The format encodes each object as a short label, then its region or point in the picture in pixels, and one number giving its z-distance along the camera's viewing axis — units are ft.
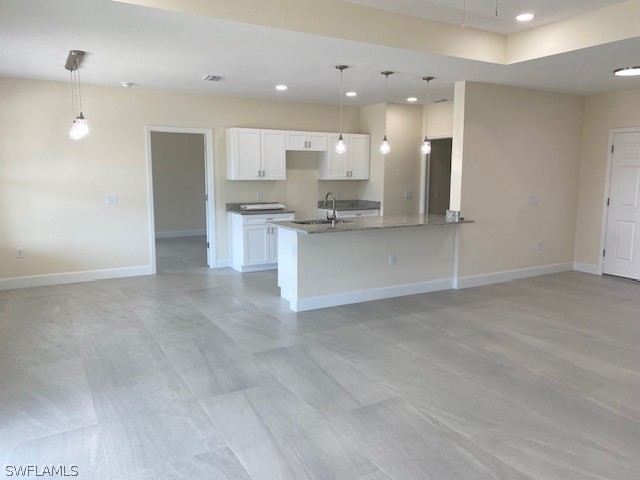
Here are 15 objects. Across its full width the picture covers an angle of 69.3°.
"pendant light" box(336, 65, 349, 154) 17.61
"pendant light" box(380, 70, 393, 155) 17.28
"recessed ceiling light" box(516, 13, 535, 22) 13.43
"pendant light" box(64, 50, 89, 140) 14.08
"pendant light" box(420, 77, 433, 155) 18.20
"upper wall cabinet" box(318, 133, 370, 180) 24.97
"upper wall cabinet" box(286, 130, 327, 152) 23.63
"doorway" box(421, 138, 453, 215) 28.19
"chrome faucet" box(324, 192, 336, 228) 17.19
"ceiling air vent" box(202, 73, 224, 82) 17.66
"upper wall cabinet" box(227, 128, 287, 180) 22.34
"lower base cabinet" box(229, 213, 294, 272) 22.33
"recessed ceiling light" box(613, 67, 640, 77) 16.19
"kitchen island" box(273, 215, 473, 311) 16.48
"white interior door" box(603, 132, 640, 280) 21.21
